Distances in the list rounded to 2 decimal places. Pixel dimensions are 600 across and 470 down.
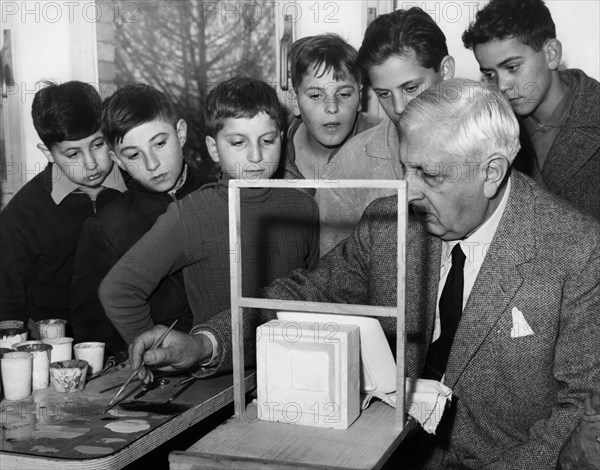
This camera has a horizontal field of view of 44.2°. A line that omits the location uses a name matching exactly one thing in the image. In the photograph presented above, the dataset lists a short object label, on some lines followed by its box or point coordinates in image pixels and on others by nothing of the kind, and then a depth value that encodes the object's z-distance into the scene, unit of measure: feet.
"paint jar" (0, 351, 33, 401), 6.68
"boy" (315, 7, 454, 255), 9.49
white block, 5.48
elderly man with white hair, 6.55
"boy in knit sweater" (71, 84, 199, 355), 10.27
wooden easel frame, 5.33
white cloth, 5.90
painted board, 5.31
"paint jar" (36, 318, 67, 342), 8.24
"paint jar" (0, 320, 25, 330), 8.54
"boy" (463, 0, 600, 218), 9.43
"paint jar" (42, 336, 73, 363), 7.50
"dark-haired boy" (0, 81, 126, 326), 11.27
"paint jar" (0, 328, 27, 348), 7.97
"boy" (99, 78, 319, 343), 8.61
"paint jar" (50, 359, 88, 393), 6.83
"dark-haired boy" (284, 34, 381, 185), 10.23
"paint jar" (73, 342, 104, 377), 7.52
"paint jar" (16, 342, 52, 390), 7.03
